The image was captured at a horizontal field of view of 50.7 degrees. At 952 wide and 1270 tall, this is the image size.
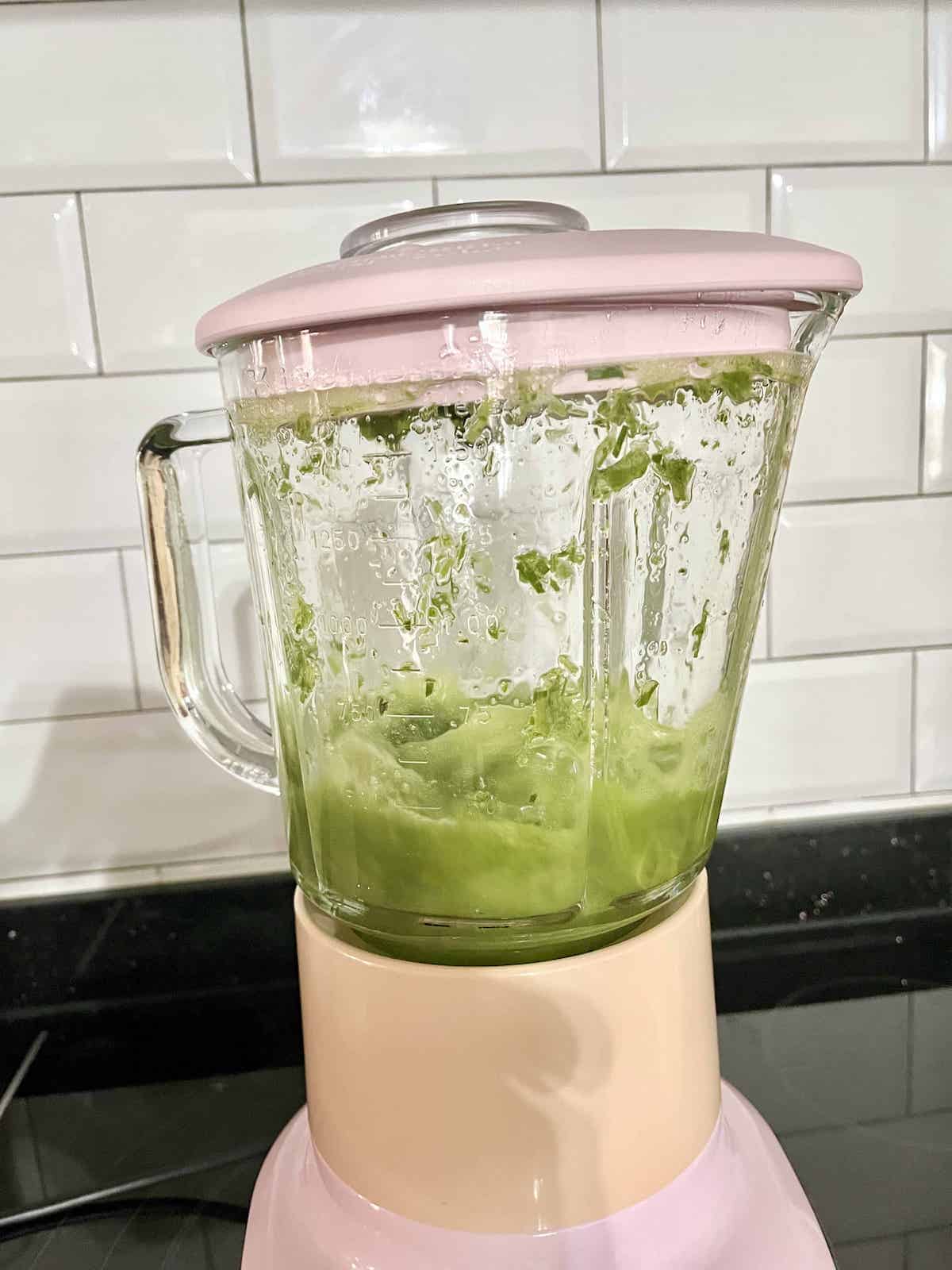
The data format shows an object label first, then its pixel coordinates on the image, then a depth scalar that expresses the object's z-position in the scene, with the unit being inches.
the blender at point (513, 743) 13.9
